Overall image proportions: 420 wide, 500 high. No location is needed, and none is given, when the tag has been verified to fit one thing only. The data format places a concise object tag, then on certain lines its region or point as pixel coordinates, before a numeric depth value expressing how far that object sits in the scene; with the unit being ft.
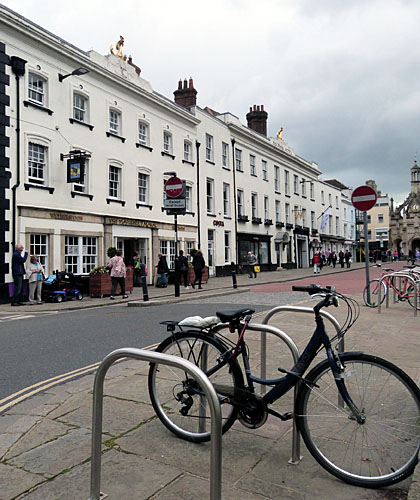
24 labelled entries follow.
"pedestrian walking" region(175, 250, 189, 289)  64.75
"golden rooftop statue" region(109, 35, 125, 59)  71.64
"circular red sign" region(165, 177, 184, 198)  46.73
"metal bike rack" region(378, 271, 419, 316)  31.99
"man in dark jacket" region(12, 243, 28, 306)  47.60
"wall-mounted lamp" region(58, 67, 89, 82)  57.00
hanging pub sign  56.83
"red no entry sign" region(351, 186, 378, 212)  32.32
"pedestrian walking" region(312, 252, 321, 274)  96.30
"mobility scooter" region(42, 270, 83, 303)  49.86
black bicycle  8.92
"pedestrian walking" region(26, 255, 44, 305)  48.11
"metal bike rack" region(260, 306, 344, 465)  9.86
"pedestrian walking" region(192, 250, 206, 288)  67.31
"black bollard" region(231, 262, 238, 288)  59.97
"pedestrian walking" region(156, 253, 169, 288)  68.95
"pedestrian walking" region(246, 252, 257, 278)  93.54
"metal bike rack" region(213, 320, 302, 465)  10.82
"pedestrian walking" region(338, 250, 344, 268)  132.26
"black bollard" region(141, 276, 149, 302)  42.96
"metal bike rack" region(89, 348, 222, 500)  6.84
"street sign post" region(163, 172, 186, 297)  46.42
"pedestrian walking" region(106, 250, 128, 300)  49.85
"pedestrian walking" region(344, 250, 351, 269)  134.51
